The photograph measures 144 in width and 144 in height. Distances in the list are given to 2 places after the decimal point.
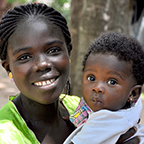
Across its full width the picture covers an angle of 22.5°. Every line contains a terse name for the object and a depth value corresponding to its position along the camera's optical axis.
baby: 0.74
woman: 0.71
